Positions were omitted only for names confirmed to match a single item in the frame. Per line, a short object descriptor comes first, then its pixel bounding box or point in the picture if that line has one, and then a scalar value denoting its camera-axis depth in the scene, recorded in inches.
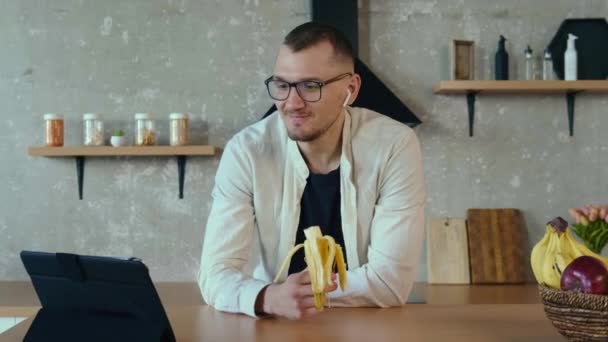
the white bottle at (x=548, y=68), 119.3
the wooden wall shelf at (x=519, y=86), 115.2
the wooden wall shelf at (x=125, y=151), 116.6
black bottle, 119.3
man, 63.2
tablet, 41.6
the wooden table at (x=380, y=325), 44.4
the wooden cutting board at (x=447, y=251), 119.6
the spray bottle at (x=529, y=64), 120.4
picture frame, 118.5
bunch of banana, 43.5
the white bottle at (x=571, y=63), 118.0
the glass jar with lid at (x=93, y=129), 118.6
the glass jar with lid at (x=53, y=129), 117.9
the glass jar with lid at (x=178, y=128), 117.6
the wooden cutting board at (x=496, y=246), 119.2
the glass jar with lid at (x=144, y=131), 118.3
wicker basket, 39.2
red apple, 39.2
